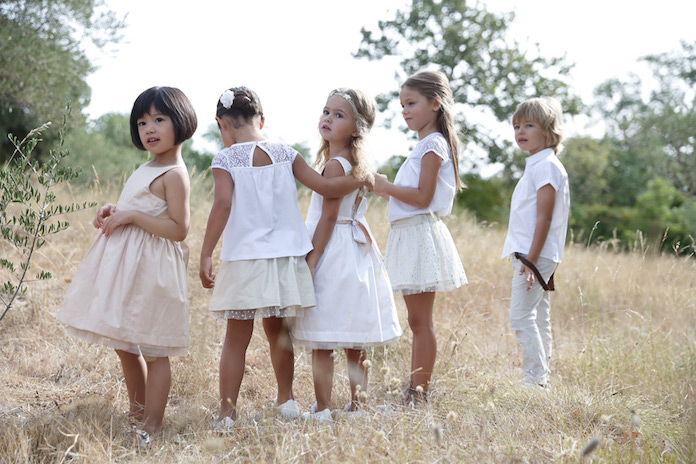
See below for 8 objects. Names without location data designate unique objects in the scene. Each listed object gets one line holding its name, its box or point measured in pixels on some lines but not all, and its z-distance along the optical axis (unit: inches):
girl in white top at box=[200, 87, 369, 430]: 115.9
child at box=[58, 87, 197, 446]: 112.0
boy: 142.6
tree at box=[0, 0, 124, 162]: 343.6
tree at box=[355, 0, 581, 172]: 684.7
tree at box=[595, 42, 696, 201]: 457.7
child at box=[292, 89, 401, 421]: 120.6
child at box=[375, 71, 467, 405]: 132.0
